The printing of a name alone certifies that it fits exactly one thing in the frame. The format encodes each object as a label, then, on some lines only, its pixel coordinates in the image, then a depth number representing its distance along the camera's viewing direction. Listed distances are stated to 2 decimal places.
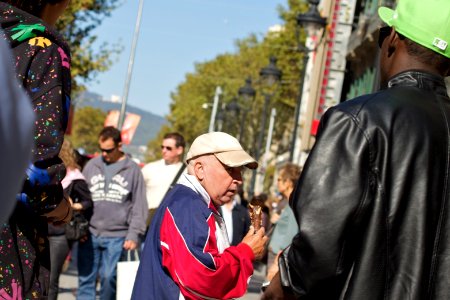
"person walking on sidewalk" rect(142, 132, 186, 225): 13.23
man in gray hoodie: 11.89
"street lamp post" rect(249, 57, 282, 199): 29.48
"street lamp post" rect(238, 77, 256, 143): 39.19
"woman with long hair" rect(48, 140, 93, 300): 11.04
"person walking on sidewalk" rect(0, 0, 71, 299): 3.28
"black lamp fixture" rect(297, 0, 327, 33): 22.17
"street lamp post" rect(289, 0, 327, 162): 22.19
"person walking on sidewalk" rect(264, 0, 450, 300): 3.08
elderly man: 5.11
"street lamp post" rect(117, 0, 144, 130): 35.88
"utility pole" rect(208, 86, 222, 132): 78.80
